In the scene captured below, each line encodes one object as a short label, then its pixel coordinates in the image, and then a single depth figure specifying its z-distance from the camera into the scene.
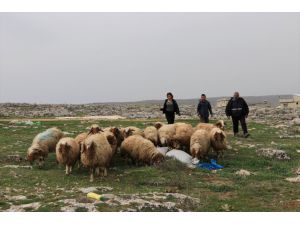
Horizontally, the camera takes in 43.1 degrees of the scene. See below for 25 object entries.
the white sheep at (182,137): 15.67
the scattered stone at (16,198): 9.16
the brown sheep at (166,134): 15.69
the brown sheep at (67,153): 12.53
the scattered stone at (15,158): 14.64
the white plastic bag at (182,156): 13.63
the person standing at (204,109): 20.09
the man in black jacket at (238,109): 20.20
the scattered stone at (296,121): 28.15
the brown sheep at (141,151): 13.67
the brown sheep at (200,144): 14.25
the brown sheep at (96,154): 11.94
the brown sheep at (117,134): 15.10
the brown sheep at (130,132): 15.81
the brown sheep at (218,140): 14.95
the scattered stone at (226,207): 8.88
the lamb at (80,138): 13.80
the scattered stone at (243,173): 12.55
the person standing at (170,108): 18.94
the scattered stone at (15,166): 13.32
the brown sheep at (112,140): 13.80
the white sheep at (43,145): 13.88
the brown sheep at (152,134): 15.62
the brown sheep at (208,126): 16.76
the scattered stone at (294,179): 11.85
